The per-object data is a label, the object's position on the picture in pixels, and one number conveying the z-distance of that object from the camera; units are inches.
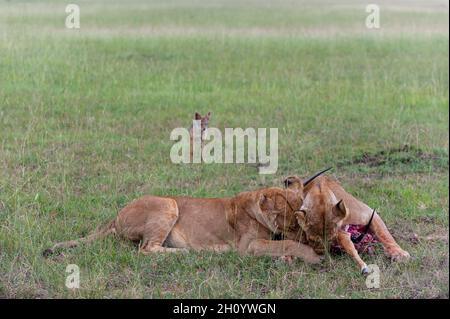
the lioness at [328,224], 432.5
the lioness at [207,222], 464.8
